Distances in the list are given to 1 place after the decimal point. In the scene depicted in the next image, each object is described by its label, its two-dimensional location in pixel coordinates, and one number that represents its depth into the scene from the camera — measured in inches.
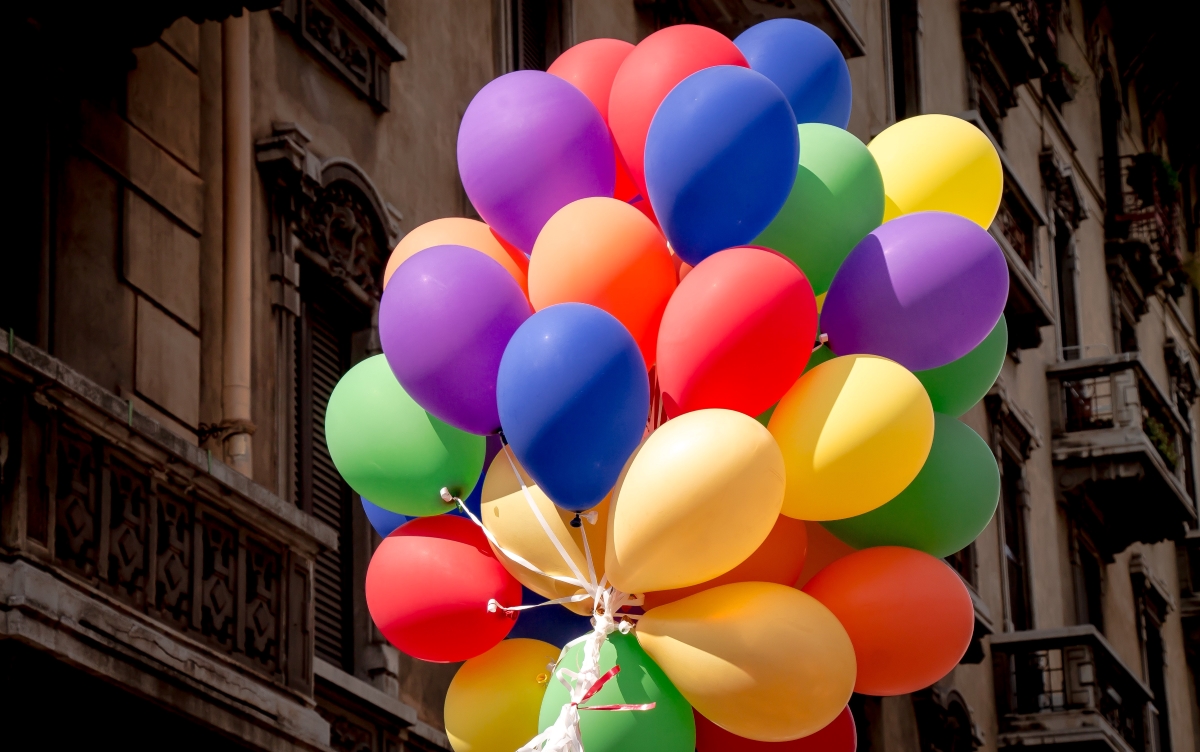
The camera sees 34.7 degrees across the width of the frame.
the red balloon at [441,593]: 249.6
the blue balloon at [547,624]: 262.8
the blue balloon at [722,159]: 244.2
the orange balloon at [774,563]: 242.8
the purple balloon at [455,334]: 241.9
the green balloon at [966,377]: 268.1
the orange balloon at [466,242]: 274.8
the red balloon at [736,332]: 234.8
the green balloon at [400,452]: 255.0
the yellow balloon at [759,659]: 225.9
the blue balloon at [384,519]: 271.6
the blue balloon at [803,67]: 287.3
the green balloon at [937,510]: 257.6
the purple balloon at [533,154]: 260.7
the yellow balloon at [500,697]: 251.8
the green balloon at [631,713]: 228.1
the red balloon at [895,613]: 243.4
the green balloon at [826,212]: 259.3
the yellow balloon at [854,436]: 236.1
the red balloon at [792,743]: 249.1
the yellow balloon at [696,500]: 222.4
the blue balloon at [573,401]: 225.8
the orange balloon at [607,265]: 244.5
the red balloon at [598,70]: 280.4
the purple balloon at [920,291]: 248.8
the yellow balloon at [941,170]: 277.1
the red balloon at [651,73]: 266.2
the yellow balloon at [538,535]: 241.0
